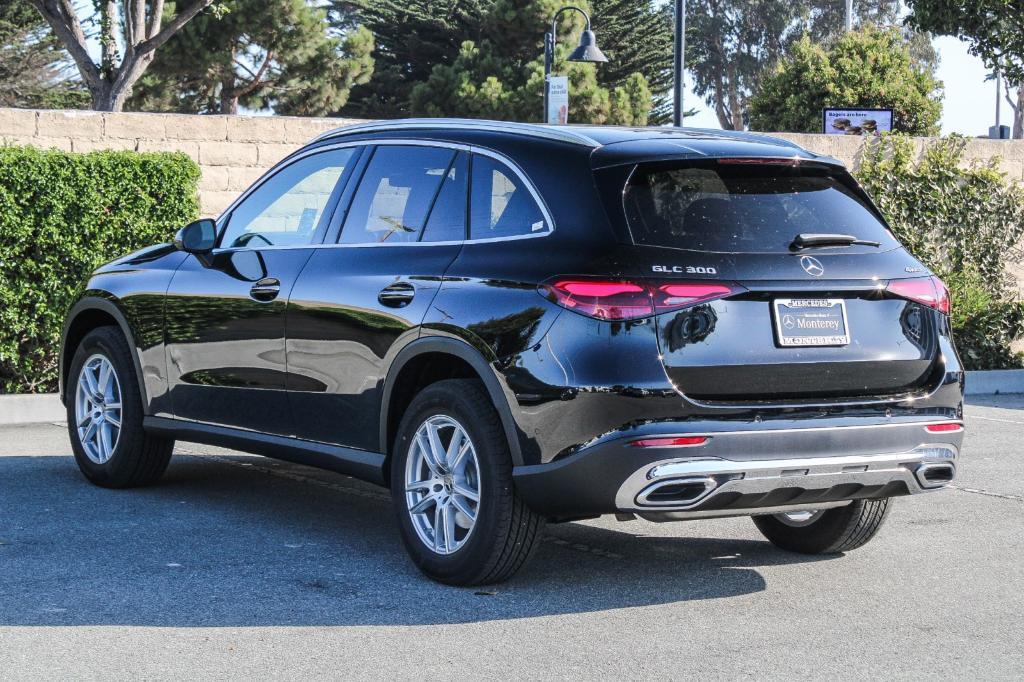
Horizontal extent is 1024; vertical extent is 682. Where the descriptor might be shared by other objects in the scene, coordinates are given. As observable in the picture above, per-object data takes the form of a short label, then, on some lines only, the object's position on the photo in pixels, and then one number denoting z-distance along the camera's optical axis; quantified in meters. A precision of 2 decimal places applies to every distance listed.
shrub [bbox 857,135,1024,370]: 15.06
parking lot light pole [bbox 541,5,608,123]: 25.38
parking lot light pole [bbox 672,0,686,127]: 21.42
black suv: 5.11
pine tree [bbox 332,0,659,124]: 50.44
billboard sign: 28.03
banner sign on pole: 26.25
